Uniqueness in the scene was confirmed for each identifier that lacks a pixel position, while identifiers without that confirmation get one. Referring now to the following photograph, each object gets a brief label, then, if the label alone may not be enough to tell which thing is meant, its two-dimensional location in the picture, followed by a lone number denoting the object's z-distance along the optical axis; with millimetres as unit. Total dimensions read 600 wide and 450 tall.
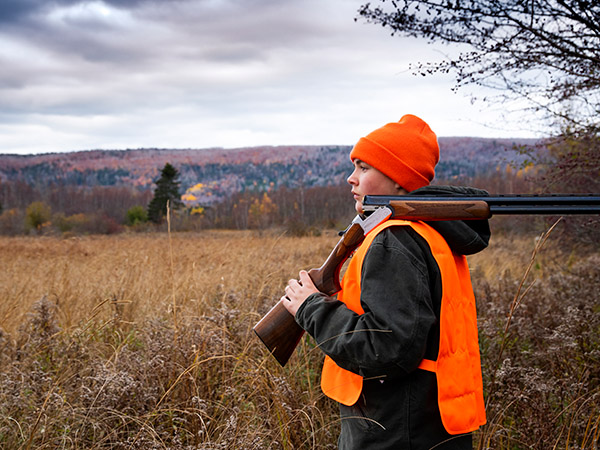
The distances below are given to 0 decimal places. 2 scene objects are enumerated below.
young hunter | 1684
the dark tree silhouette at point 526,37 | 4051
